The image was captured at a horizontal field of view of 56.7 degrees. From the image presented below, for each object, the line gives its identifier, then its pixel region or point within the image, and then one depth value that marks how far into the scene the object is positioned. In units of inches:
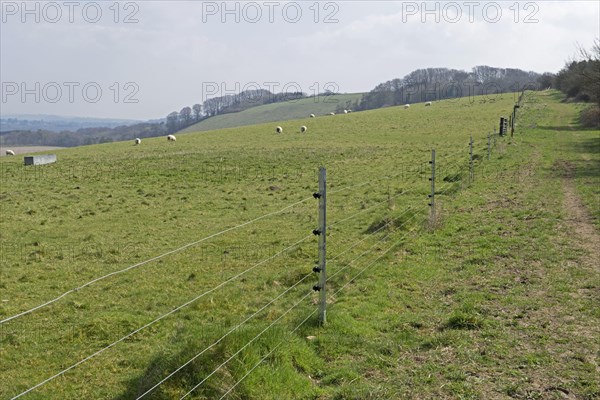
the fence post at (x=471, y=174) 850.1
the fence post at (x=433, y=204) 572.4
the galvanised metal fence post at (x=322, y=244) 286.5
